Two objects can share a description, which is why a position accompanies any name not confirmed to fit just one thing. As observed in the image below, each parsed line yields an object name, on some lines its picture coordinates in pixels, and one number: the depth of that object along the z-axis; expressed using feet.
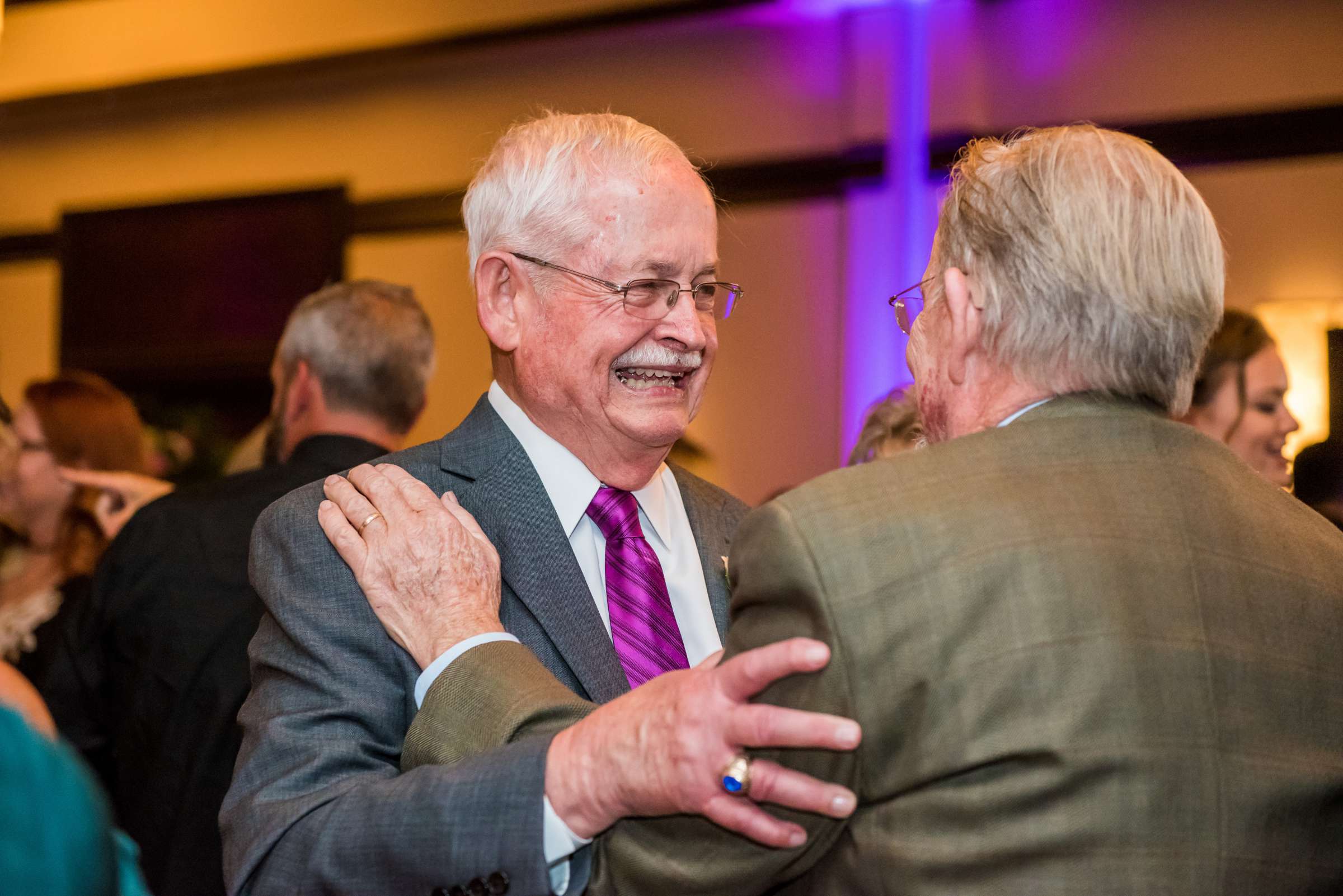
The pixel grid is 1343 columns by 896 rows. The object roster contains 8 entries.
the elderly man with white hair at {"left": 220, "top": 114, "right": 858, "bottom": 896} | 4.54
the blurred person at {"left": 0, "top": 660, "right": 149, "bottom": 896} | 2.31
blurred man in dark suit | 8.48
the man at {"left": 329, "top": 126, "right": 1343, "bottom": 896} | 3.84
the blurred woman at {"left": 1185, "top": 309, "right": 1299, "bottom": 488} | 9.67
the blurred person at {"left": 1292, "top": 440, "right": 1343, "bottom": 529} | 10.27
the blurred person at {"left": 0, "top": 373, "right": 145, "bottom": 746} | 11.48
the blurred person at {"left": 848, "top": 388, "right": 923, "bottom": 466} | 8.68
